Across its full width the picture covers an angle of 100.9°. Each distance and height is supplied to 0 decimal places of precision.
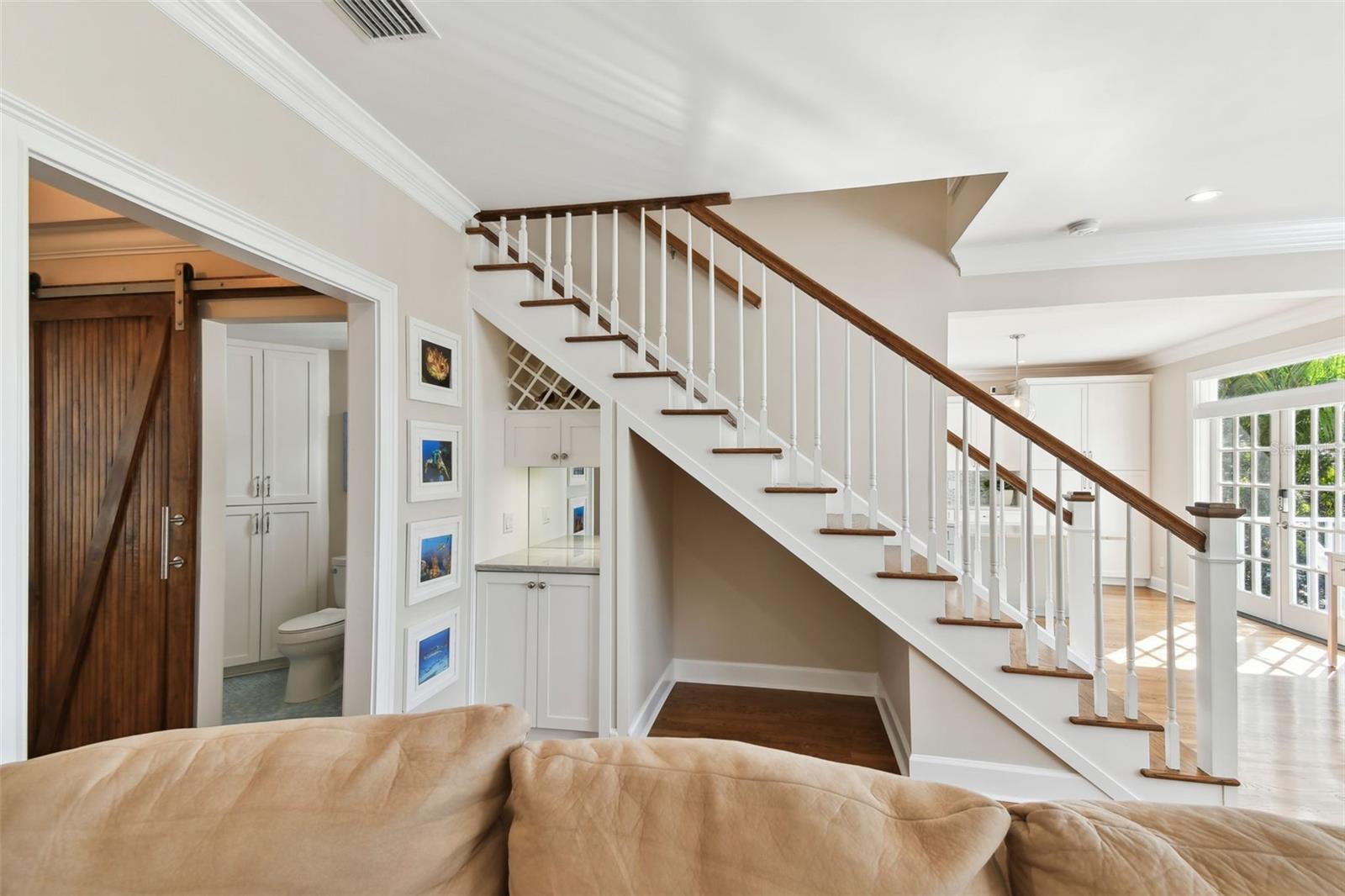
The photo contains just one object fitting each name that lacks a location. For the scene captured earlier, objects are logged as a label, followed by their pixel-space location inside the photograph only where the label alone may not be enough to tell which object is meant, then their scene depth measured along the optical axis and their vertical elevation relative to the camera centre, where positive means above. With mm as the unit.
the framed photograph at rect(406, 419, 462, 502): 2273 -57
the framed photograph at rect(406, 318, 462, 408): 2285 +370
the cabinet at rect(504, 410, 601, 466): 2877 +47
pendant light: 4898 +408
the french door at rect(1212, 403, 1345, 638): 4082 -448
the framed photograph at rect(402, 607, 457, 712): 2264 -907
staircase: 2020 -129
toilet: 2990 -1101
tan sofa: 708 -529
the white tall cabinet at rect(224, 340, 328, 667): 3520 -294
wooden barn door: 2293 -271
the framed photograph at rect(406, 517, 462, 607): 2271 -477
